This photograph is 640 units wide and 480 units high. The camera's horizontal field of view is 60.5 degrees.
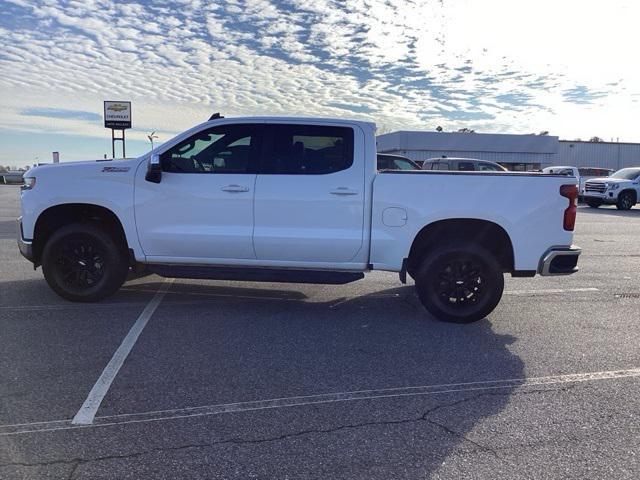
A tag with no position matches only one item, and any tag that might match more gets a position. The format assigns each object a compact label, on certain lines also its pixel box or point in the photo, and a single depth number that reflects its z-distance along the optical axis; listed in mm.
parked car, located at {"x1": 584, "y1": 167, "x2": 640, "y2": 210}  23797
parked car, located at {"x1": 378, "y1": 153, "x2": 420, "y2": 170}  16411
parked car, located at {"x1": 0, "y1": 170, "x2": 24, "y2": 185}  50156
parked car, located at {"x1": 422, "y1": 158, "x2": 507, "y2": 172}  19469
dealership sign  29875
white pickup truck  5797
